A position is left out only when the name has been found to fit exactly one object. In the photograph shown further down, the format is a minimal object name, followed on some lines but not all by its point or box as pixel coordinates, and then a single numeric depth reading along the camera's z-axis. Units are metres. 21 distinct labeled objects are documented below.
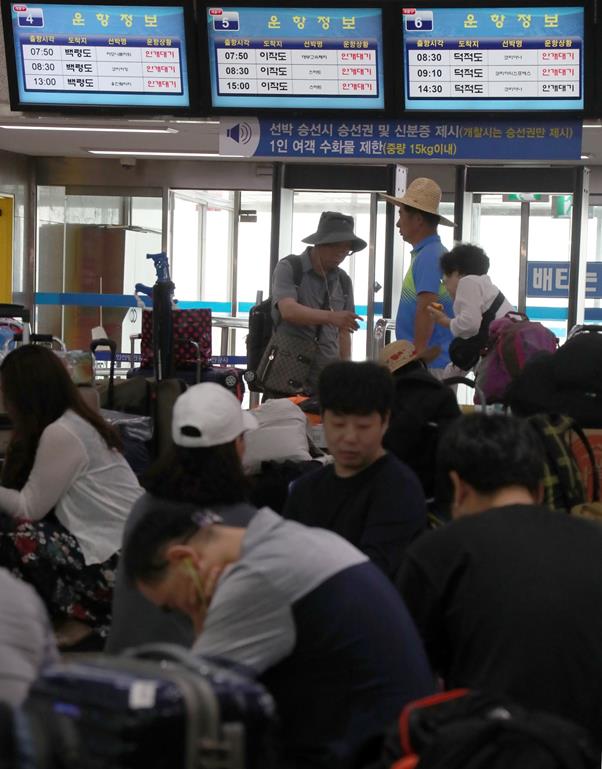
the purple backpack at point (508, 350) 8.11
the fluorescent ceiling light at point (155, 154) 20.15
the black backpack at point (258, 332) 12.64
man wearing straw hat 9.36
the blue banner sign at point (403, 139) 10.59
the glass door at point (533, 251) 18.67
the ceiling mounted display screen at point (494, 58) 10.53
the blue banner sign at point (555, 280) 18.66
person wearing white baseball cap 4.90
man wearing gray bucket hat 9.45
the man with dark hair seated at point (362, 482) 5.12
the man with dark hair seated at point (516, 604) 3.61
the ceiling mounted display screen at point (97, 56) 11.03
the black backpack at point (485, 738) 2.82
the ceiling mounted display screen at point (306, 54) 10.84
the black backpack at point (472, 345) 9.16
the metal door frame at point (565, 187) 17.94
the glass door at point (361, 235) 18.54
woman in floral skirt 7.00
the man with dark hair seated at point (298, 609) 3.50
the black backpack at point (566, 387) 6.99
